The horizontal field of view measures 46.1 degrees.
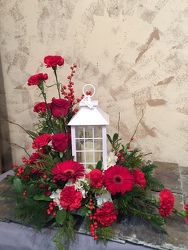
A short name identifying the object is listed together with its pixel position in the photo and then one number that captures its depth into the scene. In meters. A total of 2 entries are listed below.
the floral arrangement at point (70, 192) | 0.65
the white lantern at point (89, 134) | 0.71
